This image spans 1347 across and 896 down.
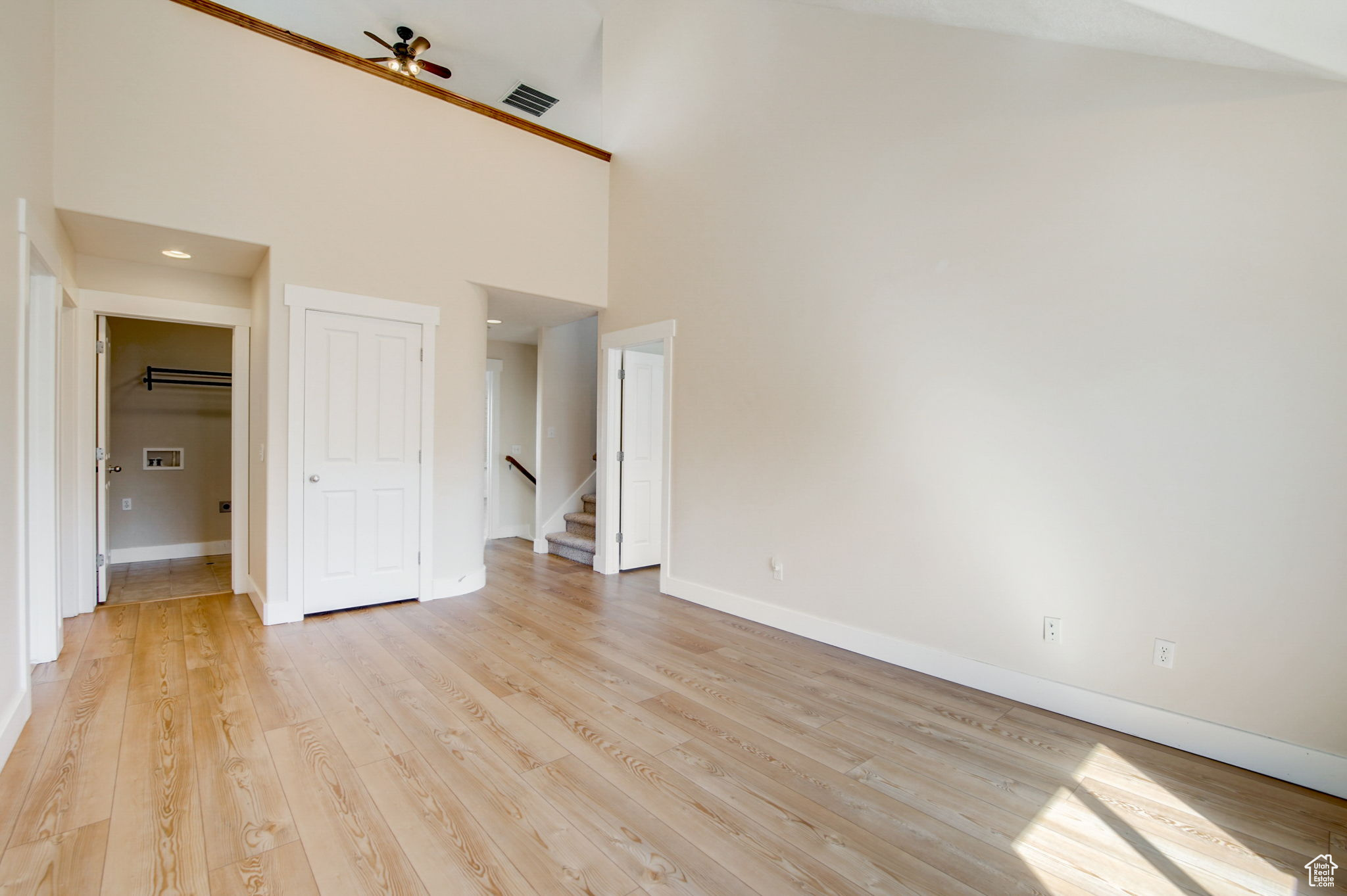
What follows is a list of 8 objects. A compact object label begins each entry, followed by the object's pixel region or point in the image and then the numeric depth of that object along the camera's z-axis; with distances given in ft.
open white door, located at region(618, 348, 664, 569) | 17.49
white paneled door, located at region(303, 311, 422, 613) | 13.06
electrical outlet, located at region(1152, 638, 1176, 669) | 8.11
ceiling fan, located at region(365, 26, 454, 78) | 16.49
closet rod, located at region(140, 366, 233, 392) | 18.53
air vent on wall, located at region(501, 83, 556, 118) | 20.07
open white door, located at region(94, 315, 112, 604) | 13.28
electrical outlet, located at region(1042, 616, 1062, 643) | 9.05
